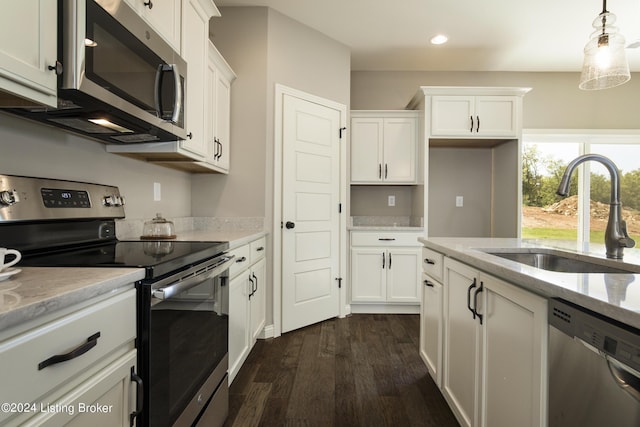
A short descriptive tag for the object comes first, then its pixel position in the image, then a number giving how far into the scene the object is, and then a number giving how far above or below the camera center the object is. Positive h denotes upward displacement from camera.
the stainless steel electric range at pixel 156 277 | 0.97 -0.24
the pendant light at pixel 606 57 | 1.79 +0.87
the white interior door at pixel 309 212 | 2.82 -0.01
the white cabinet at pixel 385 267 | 3.37 -0.57
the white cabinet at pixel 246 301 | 1.87 -0.60
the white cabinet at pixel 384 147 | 3.60 +0.71
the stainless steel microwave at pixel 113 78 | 1.01 +0.49
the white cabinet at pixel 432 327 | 1.78 -0.68
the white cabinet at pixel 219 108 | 2.28 +0.77
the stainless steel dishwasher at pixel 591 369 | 0.63 -0.34
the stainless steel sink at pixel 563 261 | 1.21 -0.21
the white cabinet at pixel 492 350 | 0.93 -0.49
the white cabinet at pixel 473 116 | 3.36 +0.99
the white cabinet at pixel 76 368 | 0.57 -0.33
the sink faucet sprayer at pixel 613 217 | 1.27 -0.01
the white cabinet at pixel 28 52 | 0.84 +0.43
